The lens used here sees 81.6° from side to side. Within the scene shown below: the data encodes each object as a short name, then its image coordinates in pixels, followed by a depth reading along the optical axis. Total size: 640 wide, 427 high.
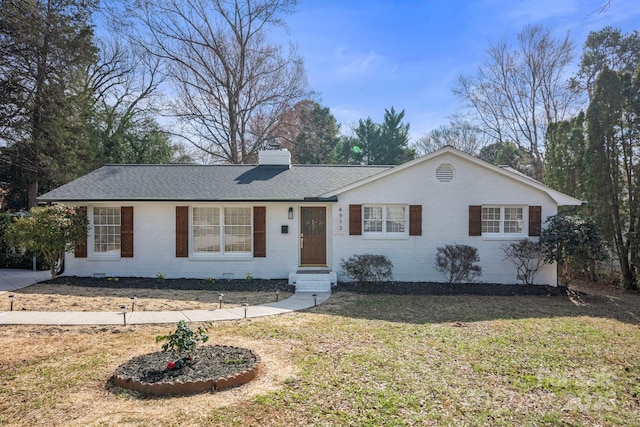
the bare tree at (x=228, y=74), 22.53
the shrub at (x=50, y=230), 10.55
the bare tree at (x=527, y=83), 22.30
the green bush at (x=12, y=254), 14.13
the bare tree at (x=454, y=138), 26.17
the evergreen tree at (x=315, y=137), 28.34
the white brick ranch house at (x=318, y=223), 11.88
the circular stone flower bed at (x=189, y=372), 4.43
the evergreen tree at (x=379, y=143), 31.45
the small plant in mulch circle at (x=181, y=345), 4.84
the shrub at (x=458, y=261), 11.17
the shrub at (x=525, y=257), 11.32
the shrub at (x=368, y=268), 11.12
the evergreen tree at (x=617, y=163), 12.47
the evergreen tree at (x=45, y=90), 15.70
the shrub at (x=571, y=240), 10.53
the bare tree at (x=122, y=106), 23.16
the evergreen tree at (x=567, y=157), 14.66
